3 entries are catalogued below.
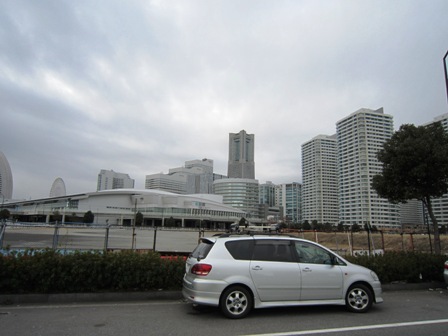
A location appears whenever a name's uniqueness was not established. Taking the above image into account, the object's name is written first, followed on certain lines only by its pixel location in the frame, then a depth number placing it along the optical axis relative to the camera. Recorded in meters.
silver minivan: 6.18
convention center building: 120.00
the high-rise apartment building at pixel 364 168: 121.06
